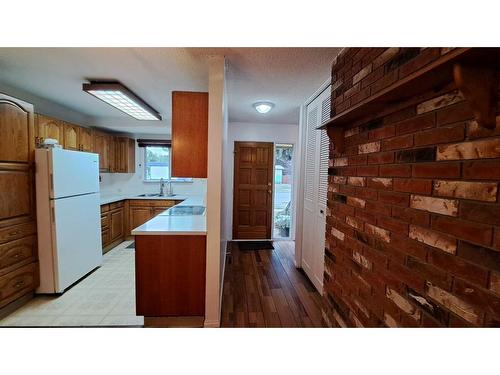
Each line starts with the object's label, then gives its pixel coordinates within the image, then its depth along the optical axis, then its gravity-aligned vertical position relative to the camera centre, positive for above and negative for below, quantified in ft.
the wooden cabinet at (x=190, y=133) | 6.04 +1.16
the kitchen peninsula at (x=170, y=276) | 5.93 -2.93
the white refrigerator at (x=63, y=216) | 7.22 -1.71
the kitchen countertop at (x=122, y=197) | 12.33 -1.62
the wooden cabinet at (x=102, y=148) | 11.81 +1.32
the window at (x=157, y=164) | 15.34 +0.61
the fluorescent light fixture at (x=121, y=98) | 7.22 +2.87
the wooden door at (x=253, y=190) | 13.48 -1.02
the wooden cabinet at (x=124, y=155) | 13.58 +1.12
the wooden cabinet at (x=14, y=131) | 6.27 +1.21
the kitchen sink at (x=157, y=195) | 14.38 -1.58
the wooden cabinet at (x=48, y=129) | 8.60 +1.78
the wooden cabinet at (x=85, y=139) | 10.83 +1.68
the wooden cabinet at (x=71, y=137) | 9.89 +1.63
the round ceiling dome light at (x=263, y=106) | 9.21 +3.03
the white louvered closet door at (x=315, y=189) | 7.57 -0.54
